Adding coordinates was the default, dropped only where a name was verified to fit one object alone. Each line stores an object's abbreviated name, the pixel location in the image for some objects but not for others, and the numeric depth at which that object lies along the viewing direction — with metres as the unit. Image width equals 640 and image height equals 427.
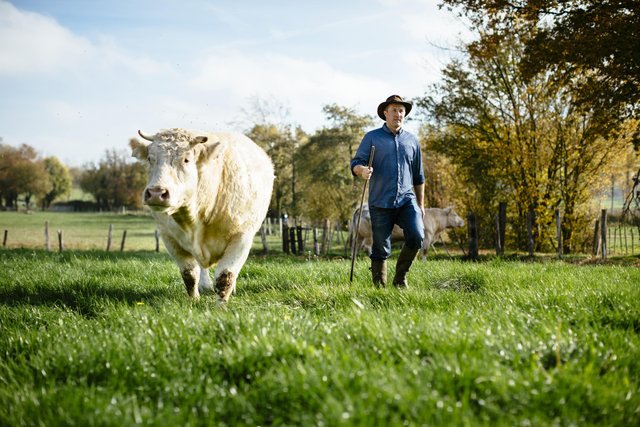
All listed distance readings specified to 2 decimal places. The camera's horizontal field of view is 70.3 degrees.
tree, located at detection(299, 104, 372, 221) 34.62
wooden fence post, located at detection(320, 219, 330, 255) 21.37
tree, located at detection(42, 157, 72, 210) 87.70
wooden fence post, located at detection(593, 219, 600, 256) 16.68
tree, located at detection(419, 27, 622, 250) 18.72
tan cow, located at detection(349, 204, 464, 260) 15.58
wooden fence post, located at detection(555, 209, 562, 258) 15.53
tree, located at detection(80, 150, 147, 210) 86.56
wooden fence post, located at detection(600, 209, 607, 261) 14.46
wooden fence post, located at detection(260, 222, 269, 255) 20.94
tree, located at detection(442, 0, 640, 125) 10.52
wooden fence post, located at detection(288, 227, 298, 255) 21.66
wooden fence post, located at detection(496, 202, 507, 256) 16.59
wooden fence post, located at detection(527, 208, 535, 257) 15.66
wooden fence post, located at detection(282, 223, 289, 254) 22.19
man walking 5.88
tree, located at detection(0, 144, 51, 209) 71.82
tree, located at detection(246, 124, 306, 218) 34.38
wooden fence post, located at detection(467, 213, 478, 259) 15.00
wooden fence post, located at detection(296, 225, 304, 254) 21.56
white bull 4.53
